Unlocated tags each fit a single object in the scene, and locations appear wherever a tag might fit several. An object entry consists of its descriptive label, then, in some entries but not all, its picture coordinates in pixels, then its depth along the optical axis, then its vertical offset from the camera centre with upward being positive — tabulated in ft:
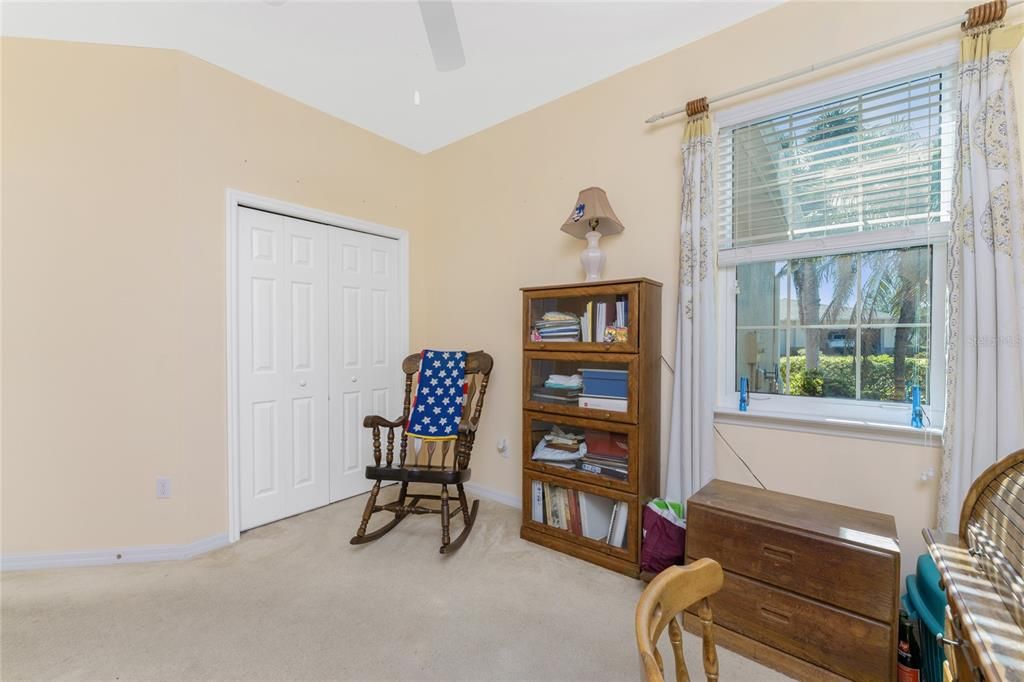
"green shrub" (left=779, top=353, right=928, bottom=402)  6.08 -0.62
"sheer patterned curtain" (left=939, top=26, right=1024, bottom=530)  5.01 +0.70
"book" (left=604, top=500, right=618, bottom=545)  7.55 -3.24
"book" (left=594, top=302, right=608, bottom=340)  7.79 +0.34
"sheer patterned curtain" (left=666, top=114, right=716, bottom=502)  7.12 +0.07
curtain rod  5.34 +3.93
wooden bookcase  7.25 -1.55
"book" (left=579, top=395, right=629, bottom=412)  7.47 -1.20
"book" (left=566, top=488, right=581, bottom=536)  8.02 -3.28
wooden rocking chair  8.21 -2.63
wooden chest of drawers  4.70 -2.88
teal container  4.55 -3.02
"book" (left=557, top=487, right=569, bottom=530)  8.14 -3.26
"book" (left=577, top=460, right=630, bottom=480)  7.47 -2.39
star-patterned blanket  9.23 -1.35
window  5.90 +1.31
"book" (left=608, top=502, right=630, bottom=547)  7.40 -3.28
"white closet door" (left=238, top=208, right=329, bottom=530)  8.87 -0.67
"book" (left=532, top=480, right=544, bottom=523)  8.43 -3.24
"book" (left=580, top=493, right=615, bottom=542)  7.73 -3.26
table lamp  7.97 +2.19
